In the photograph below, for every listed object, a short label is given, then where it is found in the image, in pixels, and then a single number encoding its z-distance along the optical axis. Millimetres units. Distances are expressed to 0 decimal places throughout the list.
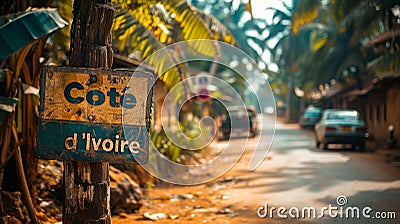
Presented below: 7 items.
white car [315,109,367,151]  19453
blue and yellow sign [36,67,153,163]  3920
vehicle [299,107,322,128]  38375
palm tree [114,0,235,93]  9258
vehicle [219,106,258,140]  28297
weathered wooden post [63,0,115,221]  4027
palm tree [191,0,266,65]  41147
